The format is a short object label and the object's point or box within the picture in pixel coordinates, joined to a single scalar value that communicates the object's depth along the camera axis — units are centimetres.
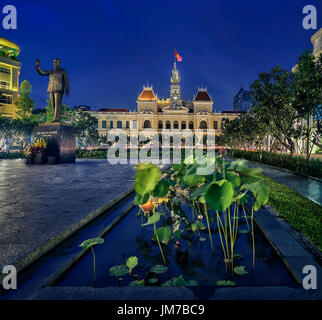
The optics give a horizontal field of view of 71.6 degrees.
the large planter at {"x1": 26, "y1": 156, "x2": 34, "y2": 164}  1333
